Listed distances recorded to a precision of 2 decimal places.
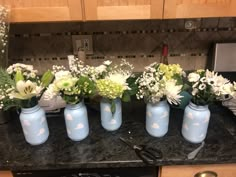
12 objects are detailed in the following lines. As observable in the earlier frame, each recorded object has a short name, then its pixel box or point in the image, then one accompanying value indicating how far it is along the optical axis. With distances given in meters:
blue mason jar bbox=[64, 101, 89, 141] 0.96
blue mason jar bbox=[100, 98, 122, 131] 1.01
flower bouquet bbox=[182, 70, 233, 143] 0.86
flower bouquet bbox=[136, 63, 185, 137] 0.89
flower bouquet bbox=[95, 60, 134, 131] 0.90
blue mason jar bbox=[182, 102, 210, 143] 0.93
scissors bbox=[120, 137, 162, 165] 0.93
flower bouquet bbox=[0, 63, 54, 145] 0.87
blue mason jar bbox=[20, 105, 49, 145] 0.94
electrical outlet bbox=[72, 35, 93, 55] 1.30
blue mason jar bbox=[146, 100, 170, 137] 0.97
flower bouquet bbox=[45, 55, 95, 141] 0.87
